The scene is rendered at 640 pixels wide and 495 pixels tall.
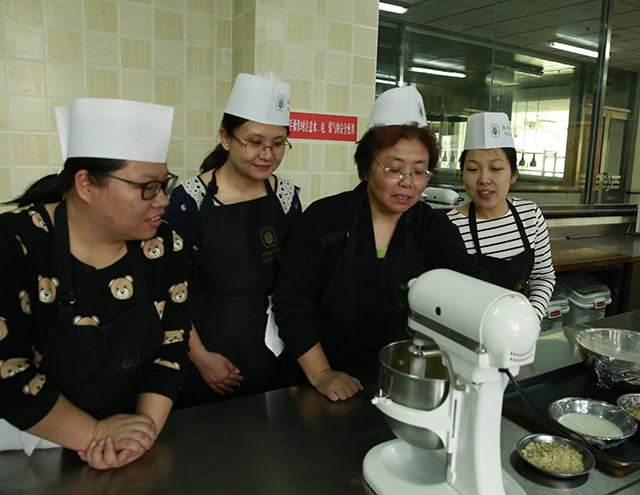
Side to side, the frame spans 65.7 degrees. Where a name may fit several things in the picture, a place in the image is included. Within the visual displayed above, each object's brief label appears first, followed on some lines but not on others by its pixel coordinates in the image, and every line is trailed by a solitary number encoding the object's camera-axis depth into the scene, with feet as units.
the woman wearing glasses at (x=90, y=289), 3.17
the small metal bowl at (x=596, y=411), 3.83
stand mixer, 2.55
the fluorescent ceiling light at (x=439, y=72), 16.80
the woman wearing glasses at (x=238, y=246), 5.40
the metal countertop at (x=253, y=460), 3.02
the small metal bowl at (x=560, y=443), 3.20
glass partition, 15.44
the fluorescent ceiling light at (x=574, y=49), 15.02
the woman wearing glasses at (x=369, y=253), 4.73
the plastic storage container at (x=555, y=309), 10.24
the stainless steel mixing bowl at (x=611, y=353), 4.47
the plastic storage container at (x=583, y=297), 10.55
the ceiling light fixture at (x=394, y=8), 15.99
